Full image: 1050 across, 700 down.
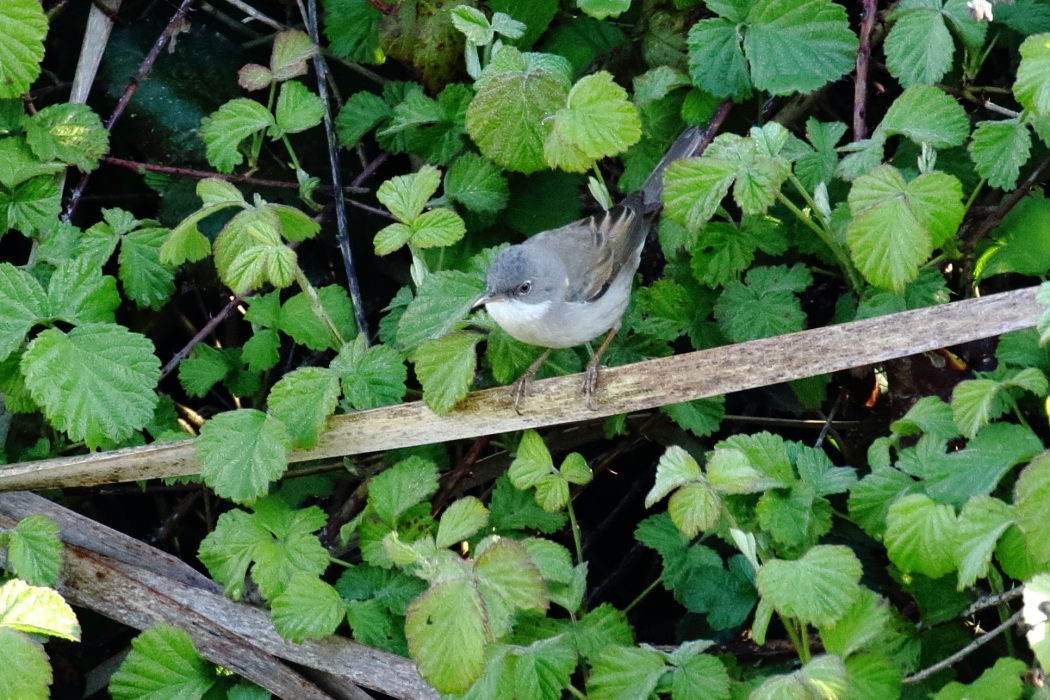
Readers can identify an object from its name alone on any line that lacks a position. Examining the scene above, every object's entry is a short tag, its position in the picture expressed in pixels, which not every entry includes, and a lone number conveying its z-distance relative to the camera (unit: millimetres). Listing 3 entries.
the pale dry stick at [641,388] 5855
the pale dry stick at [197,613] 6133
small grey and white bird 6492
